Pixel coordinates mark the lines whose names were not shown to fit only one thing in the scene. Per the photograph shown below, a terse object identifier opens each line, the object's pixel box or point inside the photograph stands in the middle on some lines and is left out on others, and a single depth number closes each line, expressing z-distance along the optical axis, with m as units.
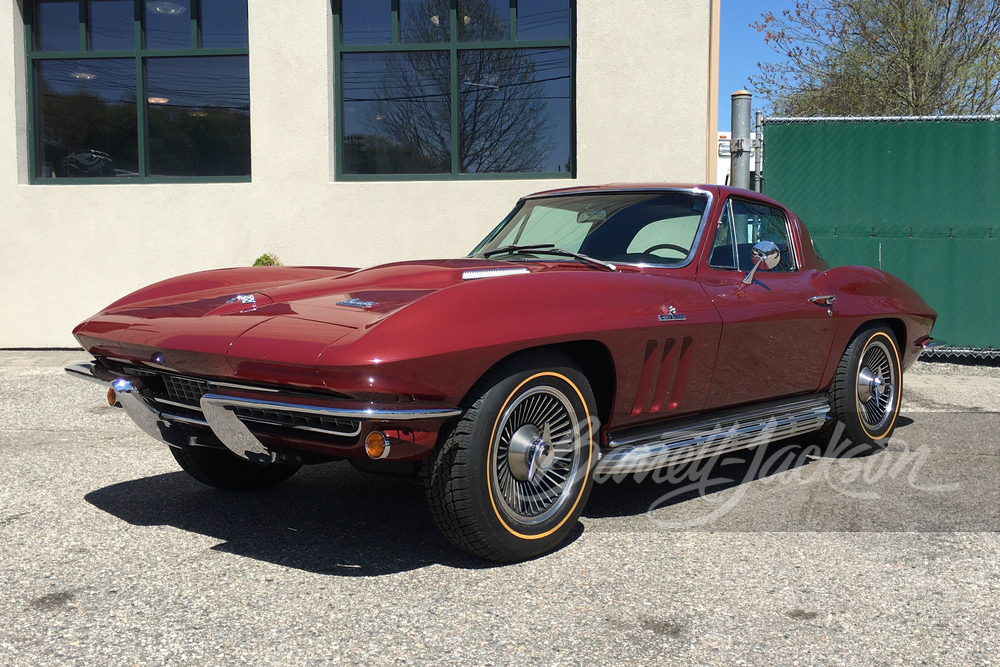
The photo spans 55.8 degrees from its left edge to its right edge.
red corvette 2.97
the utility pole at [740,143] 7.80
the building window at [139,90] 9.62
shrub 8.78
